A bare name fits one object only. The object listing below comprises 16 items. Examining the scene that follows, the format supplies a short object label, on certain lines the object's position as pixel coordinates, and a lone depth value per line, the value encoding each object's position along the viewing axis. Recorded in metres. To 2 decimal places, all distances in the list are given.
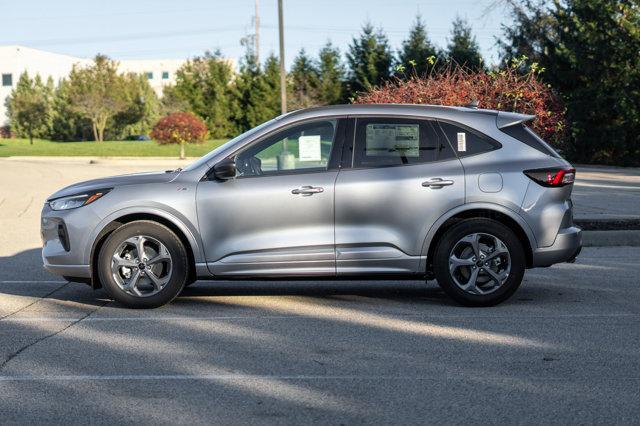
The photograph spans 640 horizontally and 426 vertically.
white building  117.19
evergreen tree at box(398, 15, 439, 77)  53.97
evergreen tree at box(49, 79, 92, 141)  99.19
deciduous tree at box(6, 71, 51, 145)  94.94
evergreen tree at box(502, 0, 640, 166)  37.38
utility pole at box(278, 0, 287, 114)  34.80
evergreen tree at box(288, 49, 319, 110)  60.03
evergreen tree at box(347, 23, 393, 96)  57.53
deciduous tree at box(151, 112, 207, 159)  48.41
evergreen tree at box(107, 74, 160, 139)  94.31
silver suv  8.60
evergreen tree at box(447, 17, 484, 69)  51.82
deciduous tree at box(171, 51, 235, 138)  71.50
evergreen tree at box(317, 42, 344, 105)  62.00
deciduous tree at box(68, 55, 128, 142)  84.38
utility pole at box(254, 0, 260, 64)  70.74
